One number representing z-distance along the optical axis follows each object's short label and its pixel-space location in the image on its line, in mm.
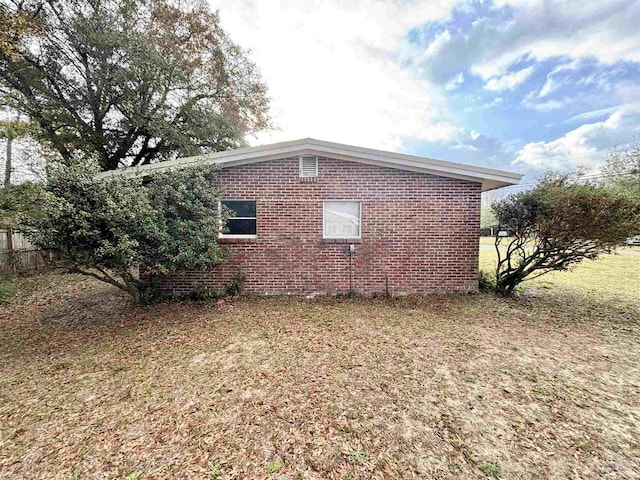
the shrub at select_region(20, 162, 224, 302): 4363
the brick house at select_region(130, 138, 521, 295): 6543
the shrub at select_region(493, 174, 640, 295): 5285
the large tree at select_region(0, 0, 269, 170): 9492
